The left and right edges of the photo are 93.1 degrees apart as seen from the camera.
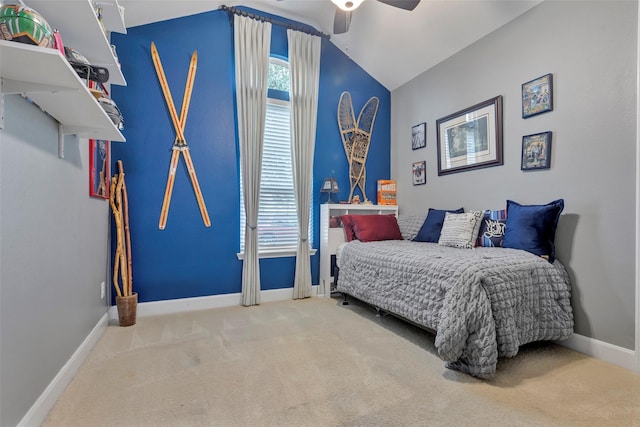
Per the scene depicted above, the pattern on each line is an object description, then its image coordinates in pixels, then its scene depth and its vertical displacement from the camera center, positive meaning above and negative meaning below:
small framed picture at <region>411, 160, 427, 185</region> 3.54 +0.43
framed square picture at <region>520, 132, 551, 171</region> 2.30 +0.45
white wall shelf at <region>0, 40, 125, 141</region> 1.01 +0.51
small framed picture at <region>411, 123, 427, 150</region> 3.54 +0.87
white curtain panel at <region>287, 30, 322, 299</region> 3.42 +0.85
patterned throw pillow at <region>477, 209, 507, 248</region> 2.51 -0.17
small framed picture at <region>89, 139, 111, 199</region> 2.17 +0.33
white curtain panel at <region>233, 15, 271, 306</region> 3.14 +0.89
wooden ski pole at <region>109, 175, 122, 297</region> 2.56 -0.06
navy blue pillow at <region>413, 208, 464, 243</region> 3.03 -0.18
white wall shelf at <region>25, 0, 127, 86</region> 1.37 +0.92
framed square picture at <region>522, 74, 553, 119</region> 2.29 +0.88
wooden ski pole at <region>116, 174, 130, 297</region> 2.59 -0.27
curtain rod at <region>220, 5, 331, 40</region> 3.13 +2.07
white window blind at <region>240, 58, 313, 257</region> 3.39 +0.36
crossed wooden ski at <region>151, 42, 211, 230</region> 2.89 +0.73
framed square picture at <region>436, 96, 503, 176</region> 2.72 +0.69
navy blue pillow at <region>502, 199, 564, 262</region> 2.14 -0.15
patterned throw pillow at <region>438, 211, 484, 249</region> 2.59 -0.19
